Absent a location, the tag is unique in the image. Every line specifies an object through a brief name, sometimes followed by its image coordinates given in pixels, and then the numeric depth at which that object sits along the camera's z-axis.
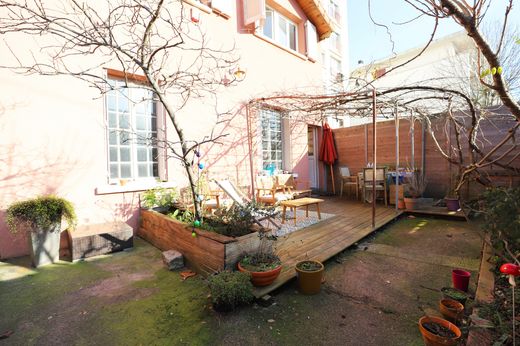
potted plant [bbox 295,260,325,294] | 2.36
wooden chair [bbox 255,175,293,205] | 5.04
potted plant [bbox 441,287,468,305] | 2.01
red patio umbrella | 7.88
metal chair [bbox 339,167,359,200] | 7.44
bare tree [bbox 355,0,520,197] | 1.10
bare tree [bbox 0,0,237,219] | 2.85
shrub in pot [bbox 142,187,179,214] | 4.14
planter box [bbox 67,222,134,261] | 3.26
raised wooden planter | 2.51
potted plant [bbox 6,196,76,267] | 2.98
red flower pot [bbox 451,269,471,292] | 2.28
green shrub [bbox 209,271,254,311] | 2.05
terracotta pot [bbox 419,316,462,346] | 1.49
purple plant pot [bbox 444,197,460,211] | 5.09
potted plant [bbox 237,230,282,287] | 2.36
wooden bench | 4.33
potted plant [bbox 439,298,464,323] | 1.85
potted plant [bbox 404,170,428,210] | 5.84
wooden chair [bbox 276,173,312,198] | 5.80
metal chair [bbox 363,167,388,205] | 6.24
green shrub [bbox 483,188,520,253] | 1.94
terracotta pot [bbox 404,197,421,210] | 5.43
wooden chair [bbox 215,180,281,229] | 4.23
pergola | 4.53
